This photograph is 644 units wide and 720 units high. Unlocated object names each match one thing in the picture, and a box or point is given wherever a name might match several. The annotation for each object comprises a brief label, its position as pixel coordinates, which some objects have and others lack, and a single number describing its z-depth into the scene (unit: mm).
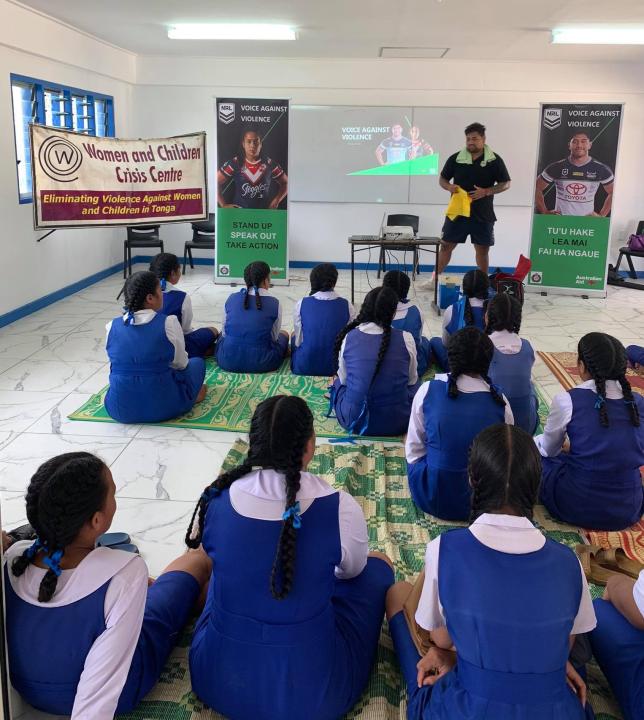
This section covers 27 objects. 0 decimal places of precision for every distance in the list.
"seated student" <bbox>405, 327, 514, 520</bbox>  2797
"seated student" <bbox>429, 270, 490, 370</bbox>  4805
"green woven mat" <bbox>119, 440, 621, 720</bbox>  1972
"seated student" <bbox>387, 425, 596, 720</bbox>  1518
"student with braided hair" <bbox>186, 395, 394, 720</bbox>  1698
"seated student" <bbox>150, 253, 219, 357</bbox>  4648
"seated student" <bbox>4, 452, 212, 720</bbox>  1647
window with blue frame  6488
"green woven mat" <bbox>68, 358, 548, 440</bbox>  4039
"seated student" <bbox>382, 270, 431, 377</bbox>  4480
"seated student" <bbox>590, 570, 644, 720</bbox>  1854
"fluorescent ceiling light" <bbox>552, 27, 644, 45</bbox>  6797
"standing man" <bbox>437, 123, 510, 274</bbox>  7188
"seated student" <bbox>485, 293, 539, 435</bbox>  3566
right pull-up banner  7453
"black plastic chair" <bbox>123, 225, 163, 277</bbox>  8469
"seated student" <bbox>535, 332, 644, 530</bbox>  2770
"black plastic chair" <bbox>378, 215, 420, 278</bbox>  8975
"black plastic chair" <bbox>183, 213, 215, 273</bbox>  8948
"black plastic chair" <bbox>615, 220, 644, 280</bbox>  8625
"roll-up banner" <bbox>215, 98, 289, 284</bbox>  7578
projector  7172
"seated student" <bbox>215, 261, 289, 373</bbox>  4723
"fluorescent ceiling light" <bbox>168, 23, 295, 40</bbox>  6980
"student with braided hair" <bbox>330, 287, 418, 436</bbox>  3672
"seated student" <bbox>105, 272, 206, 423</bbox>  3803
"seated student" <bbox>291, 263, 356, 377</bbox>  4582
